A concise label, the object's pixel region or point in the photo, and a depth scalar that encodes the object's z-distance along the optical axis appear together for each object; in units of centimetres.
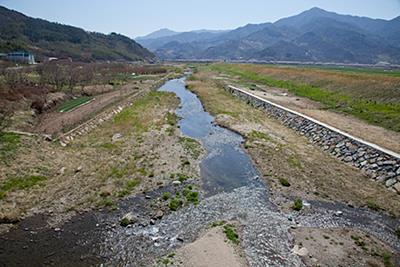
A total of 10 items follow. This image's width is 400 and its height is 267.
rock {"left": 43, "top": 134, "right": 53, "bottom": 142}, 2414
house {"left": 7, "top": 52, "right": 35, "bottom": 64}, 8717
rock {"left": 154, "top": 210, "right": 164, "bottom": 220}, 1529
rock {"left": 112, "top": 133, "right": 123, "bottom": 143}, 2689
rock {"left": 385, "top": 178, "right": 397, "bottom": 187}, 1832
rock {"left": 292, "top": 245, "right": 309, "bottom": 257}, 1255
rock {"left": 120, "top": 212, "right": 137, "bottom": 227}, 1473
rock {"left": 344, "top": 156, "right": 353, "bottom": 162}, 2247
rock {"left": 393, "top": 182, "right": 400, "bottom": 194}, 1777
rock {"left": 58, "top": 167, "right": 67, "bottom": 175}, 1962
